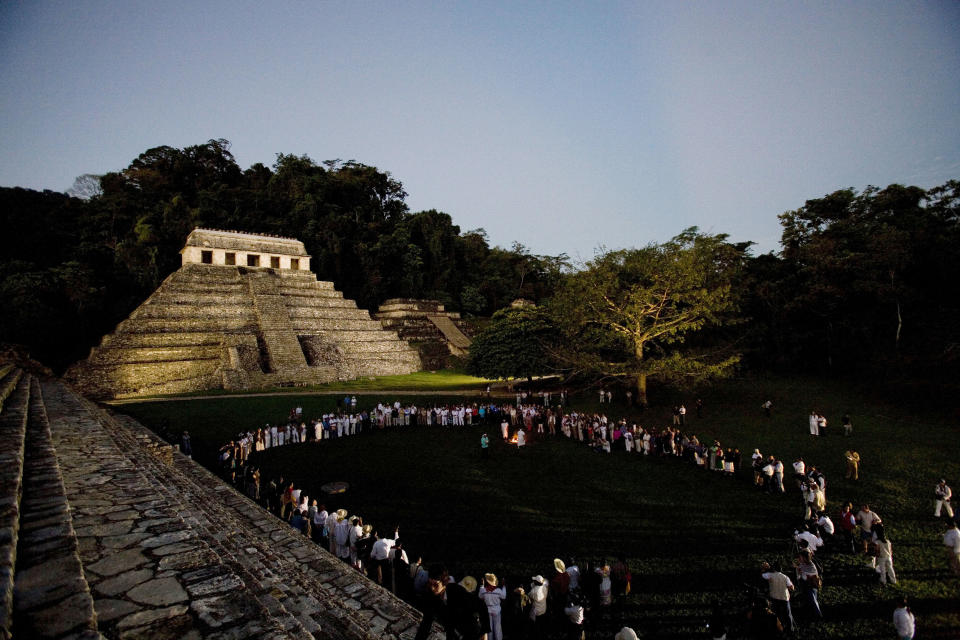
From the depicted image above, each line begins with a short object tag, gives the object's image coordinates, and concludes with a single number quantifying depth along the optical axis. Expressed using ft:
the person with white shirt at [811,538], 27.53
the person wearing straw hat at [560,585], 22.88
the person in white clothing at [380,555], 26.56
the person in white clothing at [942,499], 32.35
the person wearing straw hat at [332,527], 29.96
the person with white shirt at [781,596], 21.76
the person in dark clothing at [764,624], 19.71
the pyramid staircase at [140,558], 9.33
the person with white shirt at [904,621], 19.86
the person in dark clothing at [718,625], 18.85
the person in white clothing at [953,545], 25.57
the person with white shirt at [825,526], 29.43
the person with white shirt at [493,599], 21.16
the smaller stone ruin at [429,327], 135.85
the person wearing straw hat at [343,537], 29.25
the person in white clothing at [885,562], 25.36
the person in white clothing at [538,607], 21.86
